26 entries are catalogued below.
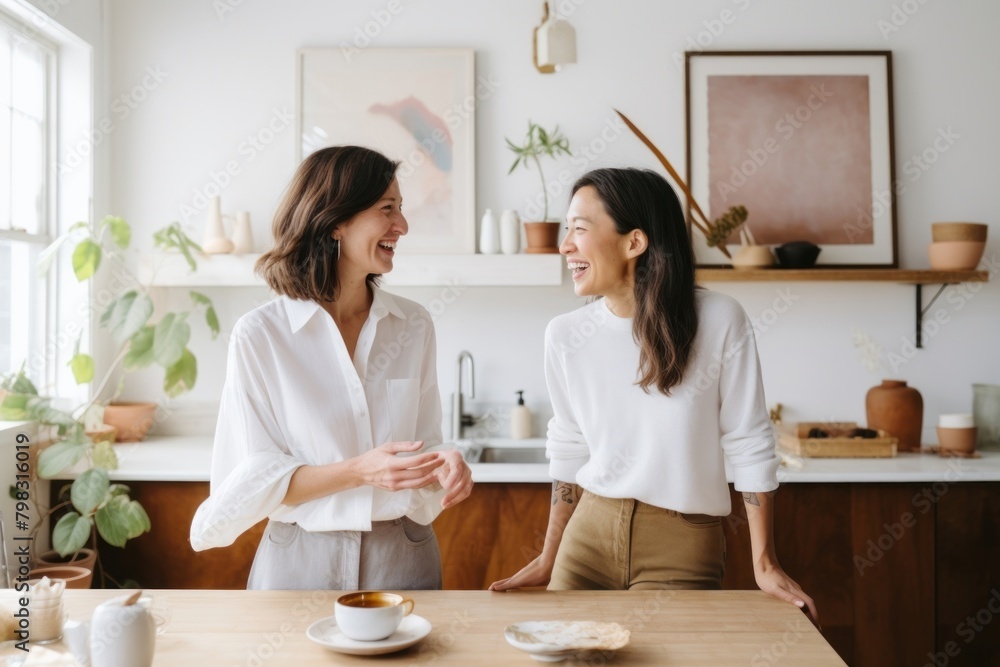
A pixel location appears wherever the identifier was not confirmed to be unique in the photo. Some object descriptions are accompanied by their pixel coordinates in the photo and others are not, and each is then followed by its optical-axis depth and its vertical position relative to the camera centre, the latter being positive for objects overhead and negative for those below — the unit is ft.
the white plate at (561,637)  4.15 -1.44
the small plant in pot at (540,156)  11.16 +2.47
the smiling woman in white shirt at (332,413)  5.22 -0.45
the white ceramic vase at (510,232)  11.21 +1.42
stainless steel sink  11.34 -1.45
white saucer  4.21 -1.45
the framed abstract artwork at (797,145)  11.48 +2.57
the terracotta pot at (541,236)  11.13 +1.36
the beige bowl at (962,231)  10.70 +1.33
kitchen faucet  11.32 -0.95
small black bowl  10.94 +1.09
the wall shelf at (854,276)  10.70 +0.80
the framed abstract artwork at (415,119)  11.51 +2.96
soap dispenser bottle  11.39 -1.03
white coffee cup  4.23 -1.34
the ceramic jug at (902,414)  10.70 -0.91
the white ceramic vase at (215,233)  11.13 +1.44
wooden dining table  4.23 -1.50
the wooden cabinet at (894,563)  9.41 -2.40
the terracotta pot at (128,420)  11.16 -0.95
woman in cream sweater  5.59 -0.45
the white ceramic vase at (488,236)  11.26 +1.38
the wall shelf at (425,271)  10.90 +0.91
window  10.02 +1.88
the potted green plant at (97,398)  8.95 -0.56
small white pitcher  3.87 -1.29
